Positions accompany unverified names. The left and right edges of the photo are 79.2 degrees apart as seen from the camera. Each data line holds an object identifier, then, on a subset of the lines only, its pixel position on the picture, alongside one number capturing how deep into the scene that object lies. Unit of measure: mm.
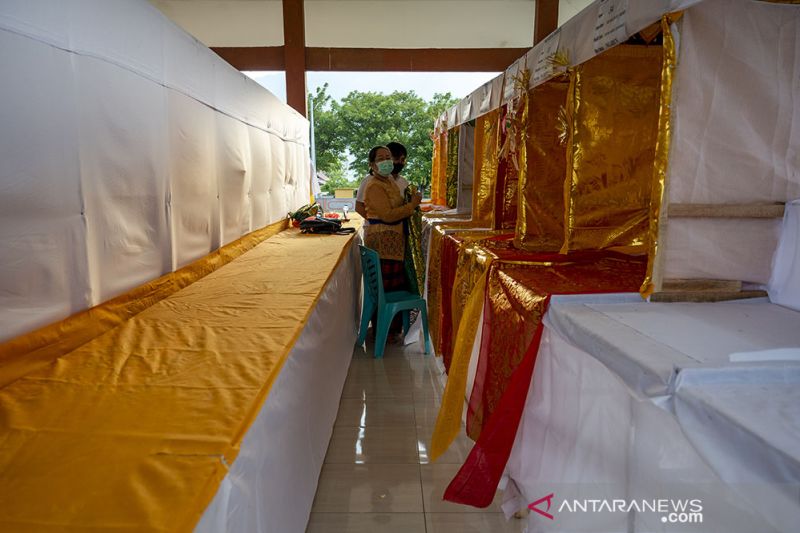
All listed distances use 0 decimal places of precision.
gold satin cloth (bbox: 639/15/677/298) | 1332
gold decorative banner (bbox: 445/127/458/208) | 4668
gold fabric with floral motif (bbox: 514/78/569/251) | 2371
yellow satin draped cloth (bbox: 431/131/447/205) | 5301
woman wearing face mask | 3117
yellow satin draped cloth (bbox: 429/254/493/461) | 1971
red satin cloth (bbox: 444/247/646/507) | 1516
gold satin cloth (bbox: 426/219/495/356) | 2996
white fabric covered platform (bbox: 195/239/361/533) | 885
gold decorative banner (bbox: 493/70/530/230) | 2352
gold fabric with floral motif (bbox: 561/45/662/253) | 1962
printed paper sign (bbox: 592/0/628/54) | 1420
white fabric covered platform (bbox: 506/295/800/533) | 746
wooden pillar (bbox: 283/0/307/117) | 6086
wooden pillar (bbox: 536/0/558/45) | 6242
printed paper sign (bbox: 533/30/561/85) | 1971
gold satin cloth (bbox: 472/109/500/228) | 3307
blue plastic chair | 3104
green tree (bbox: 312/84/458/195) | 10156
